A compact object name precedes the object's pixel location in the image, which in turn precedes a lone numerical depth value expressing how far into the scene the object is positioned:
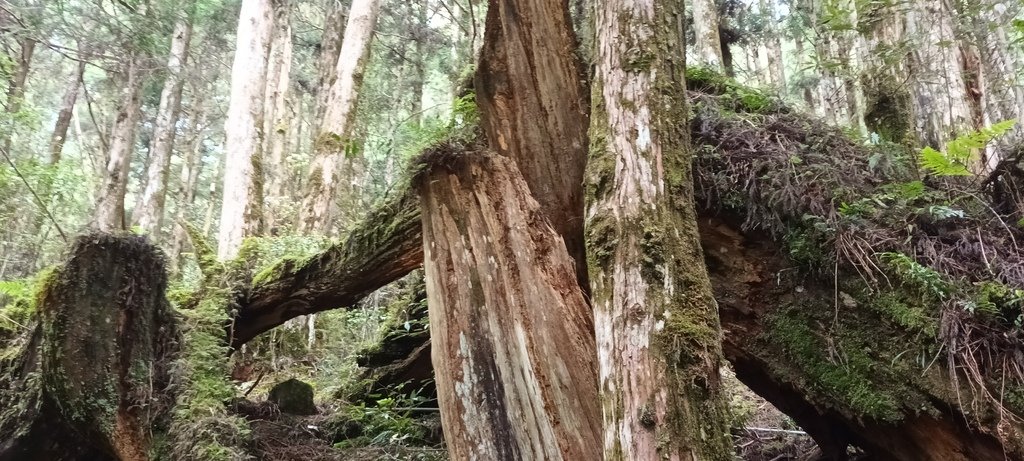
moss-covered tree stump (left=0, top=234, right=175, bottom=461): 4.10
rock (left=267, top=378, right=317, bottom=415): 6.06
